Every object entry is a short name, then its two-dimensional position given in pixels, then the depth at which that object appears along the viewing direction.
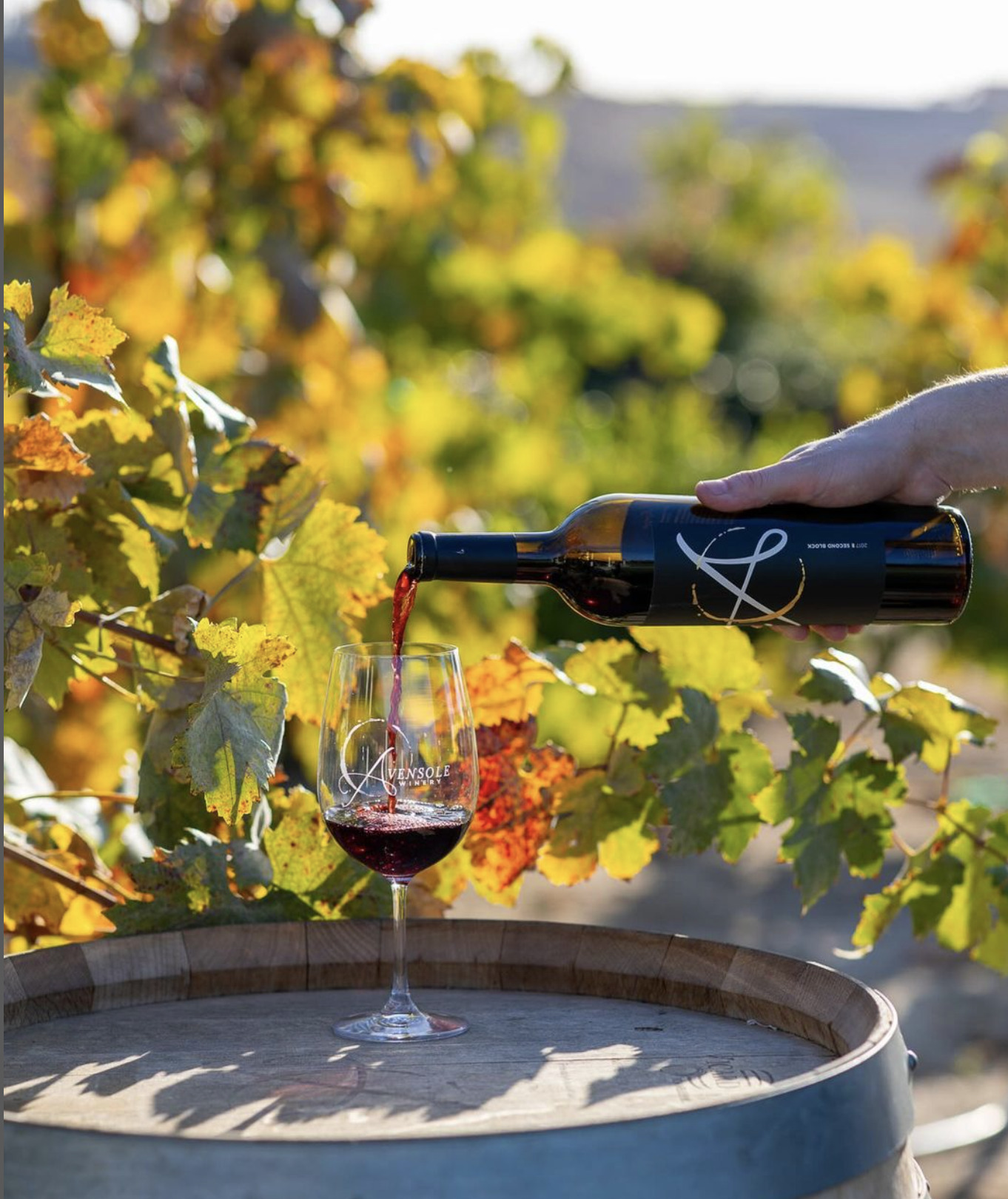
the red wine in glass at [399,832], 1.46
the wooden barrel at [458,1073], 1.03
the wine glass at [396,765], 1.46
